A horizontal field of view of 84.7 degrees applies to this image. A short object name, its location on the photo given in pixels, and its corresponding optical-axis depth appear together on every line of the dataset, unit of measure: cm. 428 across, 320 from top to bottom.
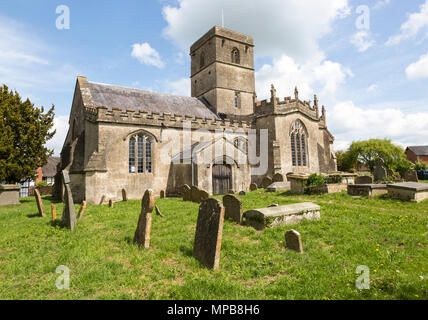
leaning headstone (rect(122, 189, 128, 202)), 1582
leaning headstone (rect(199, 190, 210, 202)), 1259
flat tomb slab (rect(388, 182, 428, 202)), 994
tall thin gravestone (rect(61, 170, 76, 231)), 813
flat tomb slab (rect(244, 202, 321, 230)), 720
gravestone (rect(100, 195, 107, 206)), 1511
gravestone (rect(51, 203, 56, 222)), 926
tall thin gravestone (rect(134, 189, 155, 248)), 608
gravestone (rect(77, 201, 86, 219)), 980
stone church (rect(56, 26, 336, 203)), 1673
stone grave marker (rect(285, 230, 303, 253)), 548
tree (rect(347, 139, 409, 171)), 3416
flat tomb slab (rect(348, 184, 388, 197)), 1163
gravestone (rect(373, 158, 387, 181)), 1562
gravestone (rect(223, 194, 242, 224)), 800
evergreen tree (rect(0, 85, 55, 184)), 1633
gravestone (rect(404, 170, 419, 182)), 1590
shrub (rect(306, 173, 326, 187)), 1380
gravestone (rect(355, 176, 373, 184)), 1343
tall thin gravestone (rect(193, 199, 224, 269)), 489
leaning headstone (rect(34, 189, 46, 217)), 1080
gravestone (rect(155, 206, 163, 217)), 986
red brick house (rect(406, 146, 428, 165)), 5302
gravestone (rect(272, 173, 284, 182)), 1869
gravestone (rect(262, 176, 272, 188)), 1930
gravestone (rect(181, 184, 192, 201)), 1425
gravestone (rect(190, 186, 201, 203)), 1331
